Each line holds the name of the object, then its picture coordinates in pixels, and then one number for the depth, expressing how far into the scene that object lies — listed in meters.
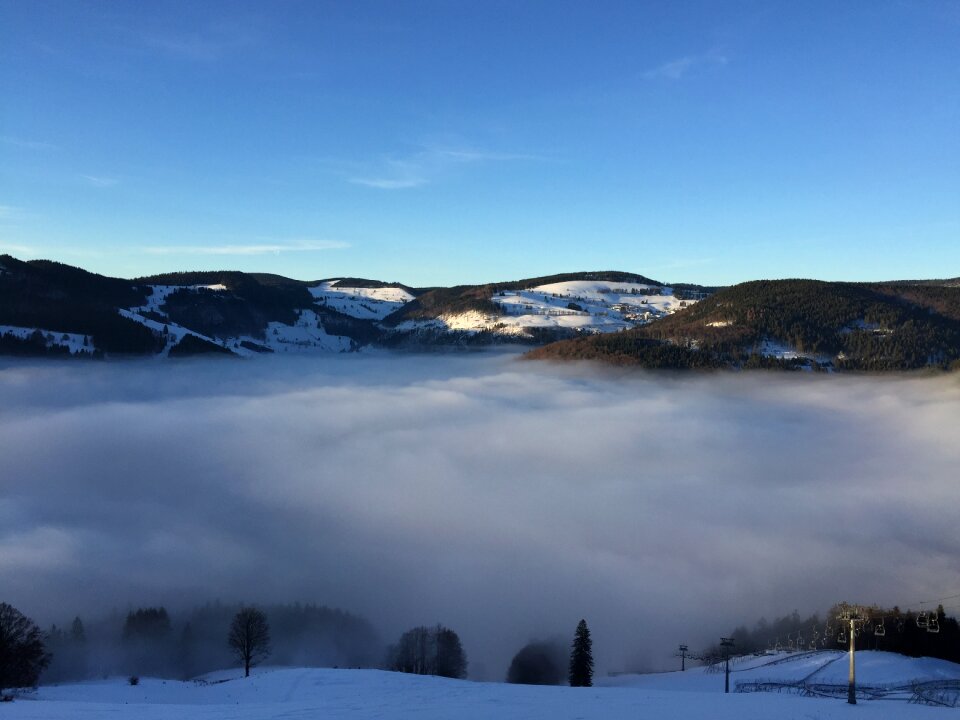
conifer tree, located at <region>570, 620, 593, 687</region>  76.12
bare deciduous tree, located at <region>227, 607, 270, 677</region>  77.66
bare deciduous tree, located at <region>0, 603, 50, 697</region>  56.88
